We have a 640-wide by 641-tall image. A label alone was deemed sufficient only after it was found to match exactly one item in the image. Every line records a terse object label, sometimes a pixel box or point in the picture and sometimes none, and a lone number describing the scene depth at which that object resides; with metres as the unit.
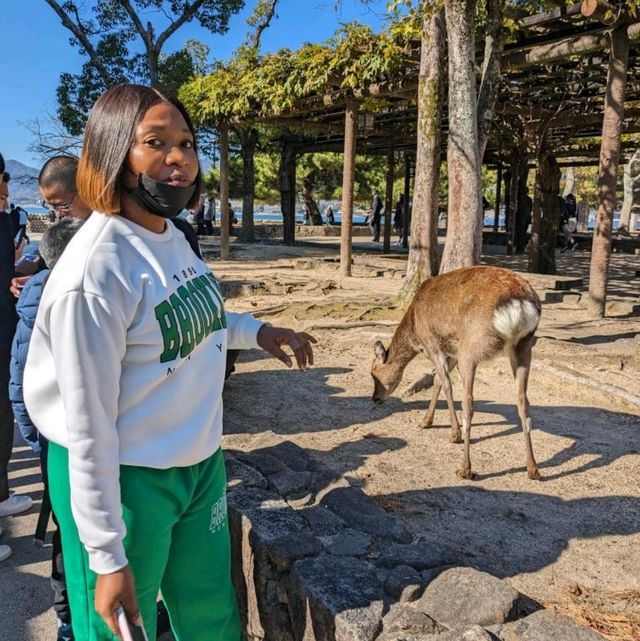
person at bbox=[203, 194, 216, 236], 26.05
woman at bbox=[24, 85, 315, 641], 1.44
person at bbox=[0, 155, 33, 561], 3.45
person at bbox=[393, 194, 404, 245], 26.42
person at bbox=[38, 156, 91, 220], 2.87
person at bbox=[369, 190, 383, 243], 25.61
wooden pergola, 8.28
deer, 4.16
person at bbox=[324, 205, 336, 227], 37.69
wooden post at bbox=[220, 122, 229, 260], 15.61
